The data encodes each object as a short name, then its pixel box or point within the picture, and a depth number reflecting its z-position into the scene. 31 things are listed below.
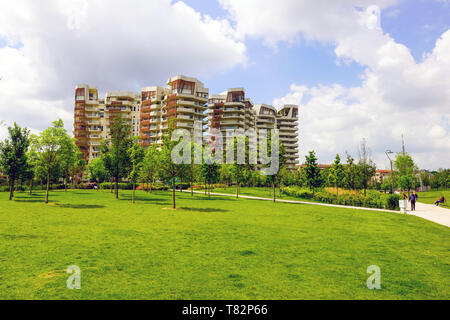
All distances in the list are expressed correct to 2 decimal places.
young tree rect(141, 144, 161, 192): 38.09
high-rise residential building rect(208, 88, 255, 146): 114.69
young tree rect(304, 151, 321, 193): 43.22
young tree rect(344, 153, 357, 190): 46.91
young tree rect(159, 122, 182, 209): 25.48
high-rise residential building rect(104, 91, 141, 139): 110.88
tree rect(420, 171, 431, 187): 107.19
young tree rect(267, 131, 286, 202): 35.88
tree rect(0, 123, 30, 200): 30.11
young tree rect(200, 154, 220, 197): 41.88
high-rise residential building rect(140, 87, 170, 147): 102.12
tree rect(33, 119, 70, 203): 28.45
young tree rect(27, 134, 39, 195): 29.03
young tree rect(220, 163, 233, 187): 65.66
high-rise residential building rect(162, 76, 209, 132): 96.62
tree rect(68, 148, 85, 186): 59.16
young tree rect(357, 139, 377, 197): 45.63
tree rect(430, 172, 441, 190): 99.74
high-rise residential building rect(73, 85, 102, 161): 111.75
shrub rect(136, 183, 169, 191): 54.99
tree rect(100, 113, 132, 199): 35.06
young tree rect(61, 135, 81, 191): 30.32
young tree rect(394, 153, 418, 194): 86.62
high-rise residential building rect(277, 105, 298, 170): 143.25
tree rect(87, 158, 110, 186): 52.56
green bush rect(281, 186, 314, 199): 43.98
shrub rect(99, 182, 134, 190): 57.66
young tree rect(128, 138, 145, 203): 31.77
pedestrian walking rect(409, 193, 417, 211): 29.52
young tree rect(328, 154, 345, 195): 46.39
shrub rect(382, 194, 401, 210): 31.17
